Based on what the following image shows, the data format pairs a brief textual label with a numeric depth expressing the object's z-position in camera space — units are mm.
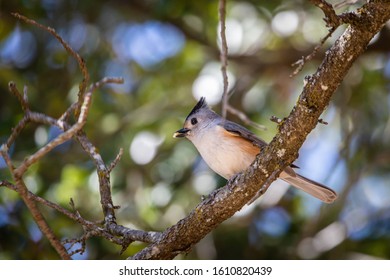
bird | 8914
